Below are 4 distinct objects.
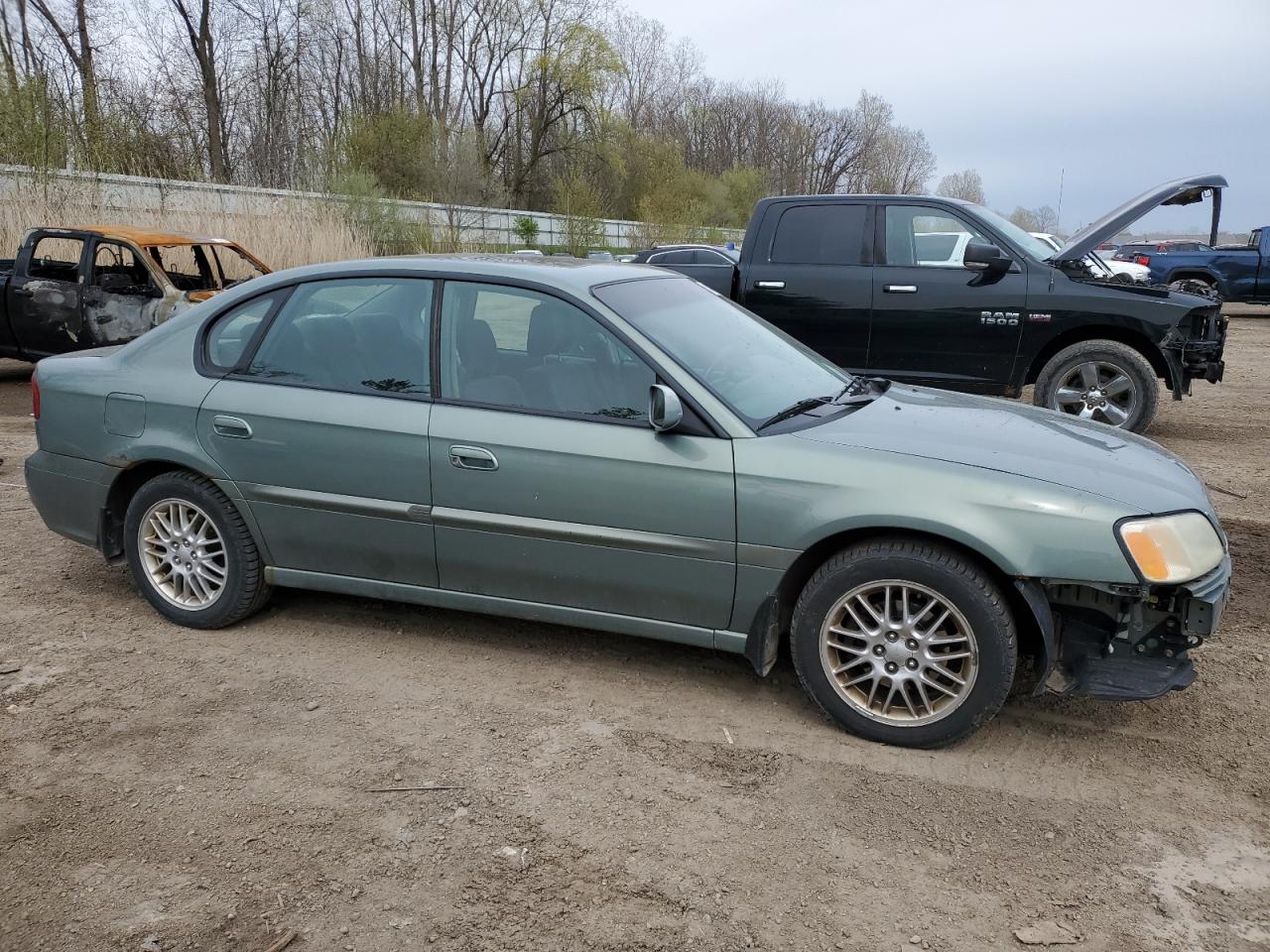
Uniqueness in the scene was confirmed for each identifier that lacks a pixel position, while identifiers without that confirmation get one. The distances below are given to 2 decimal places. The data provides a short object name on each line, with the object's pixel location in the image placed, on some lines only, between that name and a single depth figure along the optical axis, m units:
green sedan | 3.33
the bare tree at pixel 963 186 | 106.99
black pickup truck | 8.20
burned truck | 10.46
